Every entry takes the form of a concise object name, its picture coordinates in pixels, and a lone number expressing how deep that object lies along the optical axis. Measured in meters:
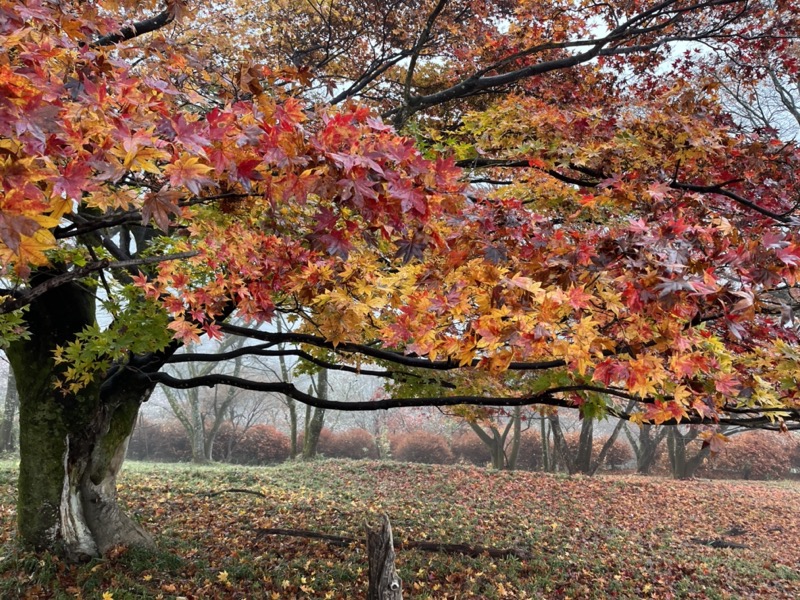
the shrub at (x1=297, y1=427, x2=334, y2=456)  24.19
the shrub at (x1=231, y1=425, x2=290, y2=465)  23.61
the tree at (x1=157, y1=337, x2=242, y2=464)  21.52
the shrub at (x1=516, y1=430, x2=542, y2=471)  22.70
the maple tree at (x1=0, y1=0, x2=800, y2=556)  2.01
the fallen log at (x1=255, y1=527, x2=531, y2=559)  7.27
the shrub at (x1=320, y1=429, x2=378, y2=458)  24.45
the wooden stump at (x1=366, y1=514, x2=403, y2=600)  3.83
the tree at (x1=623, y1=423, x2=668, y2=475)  20.23
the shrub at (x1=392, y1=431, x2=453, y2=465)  23.52
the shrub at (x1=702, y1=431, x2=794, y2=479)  21.42
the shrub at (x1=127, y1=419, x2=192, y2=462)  25.52
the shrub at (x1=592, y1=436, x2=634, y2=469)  22.81
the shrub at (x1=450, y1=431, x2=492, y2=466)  23.19
